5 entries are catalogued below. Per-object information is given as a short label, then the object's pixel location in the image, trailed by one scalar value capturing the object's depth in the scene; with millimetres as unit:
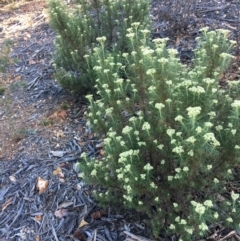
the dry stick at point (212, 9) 4324
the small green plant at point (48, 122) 3302
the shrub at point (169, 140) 1750
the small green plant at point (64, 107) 3478
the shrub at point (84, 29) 3311
